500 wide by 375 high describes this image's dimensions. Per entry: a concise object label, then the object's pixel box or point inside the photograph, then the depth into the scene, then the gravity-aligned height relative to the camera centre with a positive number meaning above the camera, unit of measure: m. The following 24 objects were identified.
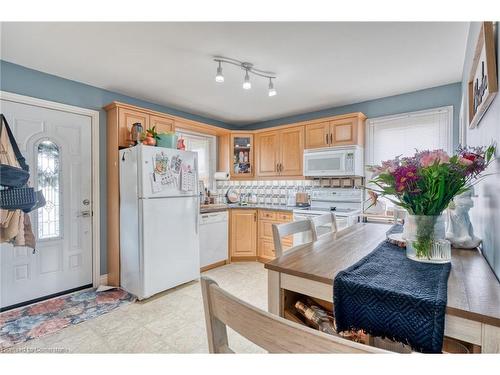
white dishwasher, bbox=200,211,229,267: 3.47 -0.75
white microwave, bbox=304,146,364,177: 3.34 +0.32
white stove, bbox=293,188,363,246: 3.20 -0.32
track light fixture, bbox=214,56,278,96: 2.29 +1.15
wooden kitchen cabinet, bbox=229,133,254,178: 4.40 +0.53
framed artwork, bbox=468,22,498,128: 0.99 +0.50
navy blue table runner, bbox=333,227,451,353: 0.67 -0.34
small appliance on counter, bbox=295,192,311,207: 3.98 -0.23
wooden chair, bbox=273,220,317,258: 1.38 -0.27
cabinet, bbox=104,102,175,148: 2.89 +0.79
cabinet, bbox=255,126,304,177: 3.90 +0.53
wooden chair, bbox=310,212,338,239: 1.71 -0.25
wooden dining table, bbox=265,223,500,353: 0.63 -0.32
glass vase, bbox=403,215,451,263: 0.98 -0.22
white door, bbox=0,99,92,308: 2.44 -0.25
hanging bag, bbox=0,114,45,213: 1.94 +0.06
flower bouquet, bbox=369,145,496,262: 0.94 -0.01
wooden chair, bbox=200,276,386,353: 0.41 -0.27
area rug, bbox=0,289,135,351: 2.03 -1.18
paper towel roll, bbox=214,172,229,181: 4.35 +0.16
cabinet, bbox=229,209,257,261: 3.88 -0.74
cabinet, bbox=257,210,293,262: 3.65 -0.73
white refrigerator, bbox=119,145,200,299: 2.59 -0.36
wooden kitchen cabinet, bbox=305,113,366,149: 3.37 +0.74
